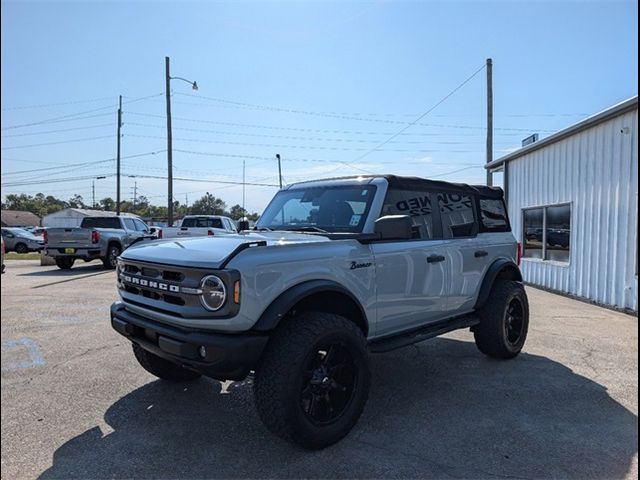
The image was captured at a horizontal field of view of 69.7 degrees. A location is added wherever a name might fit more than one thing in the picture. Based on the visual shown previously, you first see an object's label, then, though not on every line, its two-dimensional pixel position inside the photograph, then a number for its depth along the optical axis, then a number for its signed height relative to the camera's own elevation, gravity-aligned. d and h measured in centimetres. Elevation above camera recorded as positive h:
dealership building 800 +40
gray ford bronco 290 -53
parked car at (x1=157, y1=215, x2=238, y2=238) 1678 +10
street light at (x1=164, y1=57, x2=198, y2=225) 2159 +395
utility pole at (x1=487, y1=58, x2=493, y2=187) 1641 +440
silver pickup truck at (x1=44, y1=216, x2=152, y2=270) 1380 -58
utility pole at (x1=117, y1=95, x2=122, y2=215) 3419 +426
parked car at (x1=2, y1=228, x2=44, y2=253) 2341 -94
